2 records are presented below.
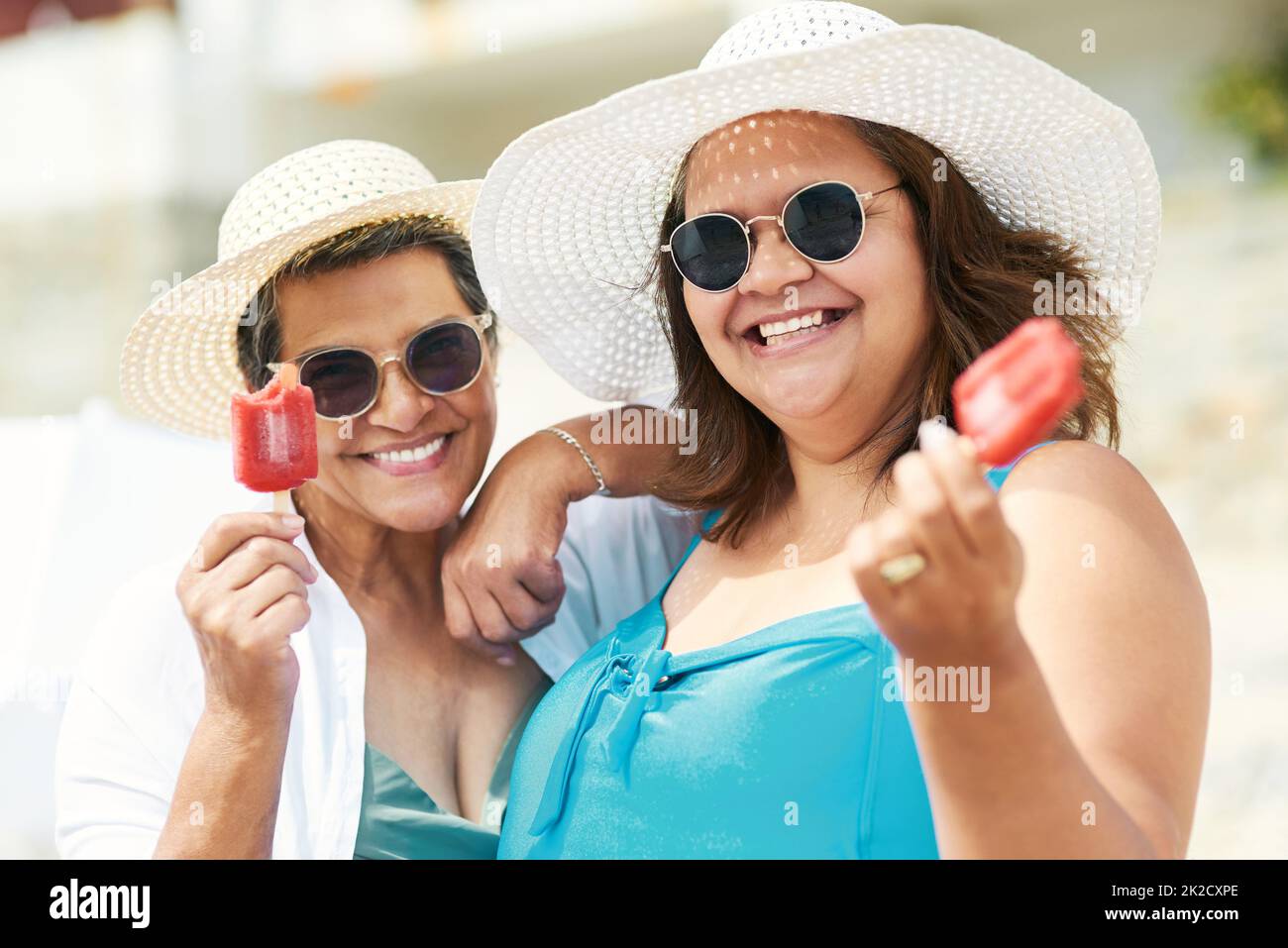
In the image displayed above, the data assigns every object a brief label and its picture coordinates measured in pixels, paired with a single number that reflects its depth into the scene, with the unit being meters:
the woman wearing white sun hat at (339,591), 1.95
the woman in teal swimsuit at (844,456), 1.76
